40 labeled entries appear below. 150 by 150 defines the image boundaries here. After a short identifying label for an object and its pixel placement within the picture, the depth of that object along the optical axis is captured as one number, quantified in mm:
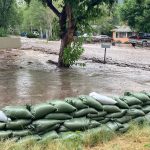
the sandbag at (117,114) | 7159
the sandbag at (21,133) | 6066
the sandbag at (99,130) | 6609
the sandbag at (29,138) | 5957
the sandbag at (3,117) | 6051
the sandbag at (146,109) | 7797
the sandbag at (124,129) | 7117
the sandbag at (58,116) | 6414
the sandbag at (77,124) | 6520
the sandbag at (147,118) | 7584
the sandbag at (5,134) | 5910
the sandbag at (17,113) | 6176
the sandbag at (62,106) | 6523
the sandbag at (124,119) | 7242
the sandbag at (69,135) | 6234
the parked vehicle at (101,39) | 55809
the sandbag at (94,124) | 6773
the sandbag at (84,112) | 6715
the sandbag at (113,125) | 7016
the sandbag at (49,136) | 6151
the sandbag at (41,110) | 6301
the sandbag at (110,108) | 7109
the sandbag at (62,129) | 6477
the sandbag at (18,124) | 6079
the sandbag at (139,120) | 7453
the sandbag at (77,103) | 6777
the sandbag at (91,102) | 6918
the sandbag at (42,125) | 6223
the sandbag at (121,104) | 7374
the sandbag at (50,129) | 6305
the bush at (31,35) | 66812
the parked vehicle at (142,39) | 46500
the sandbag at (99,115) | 6879
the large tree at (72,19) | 17078
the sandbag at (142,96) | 7770
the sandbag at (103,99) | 7173
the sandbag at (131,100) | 7569
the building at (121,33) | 69312
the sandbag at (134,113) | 7457
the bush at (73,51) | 17703
